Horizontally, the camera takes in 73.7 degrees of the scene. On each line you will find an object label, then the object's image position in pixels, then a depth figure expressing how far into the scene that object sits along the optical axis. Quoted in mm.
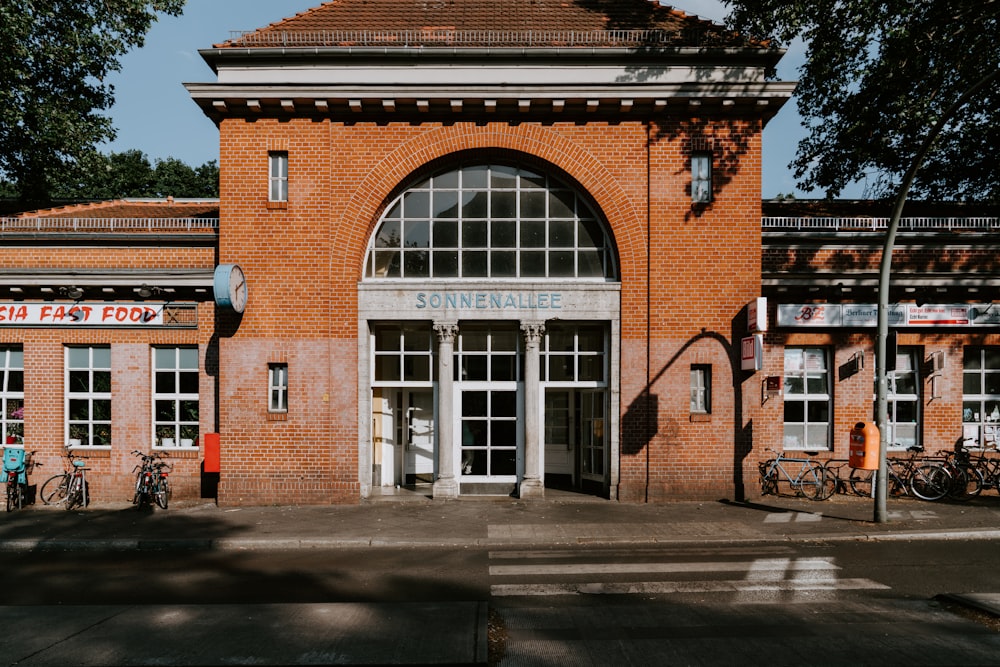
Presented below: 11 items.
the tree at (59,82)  17188
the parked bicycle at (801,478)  13172
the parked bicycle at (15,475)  12781
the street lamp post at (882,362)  11148
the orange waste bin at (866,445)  11312
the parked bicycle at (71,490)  12859
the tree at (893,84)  15078
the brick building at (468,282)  12914
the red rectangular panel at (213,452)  12890
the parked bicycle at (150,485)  12484
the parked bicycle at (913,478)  13039
